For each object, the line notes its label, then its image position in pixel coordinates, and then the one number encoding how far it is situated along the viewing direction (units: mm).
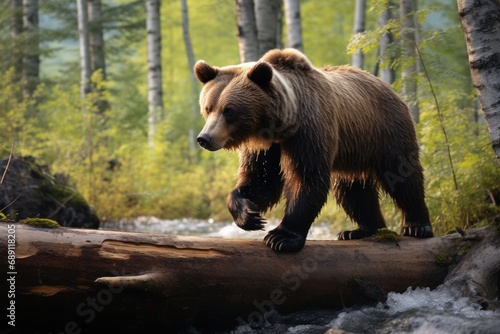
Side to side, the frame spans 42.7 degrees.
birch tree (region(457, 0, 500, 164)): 5469
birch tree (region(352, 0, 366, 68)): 15180
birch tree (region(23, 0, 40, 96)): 20141
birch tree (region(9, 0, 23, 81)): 19625
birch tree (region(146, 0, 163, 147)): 20109
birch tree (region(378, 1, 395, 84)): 13762
